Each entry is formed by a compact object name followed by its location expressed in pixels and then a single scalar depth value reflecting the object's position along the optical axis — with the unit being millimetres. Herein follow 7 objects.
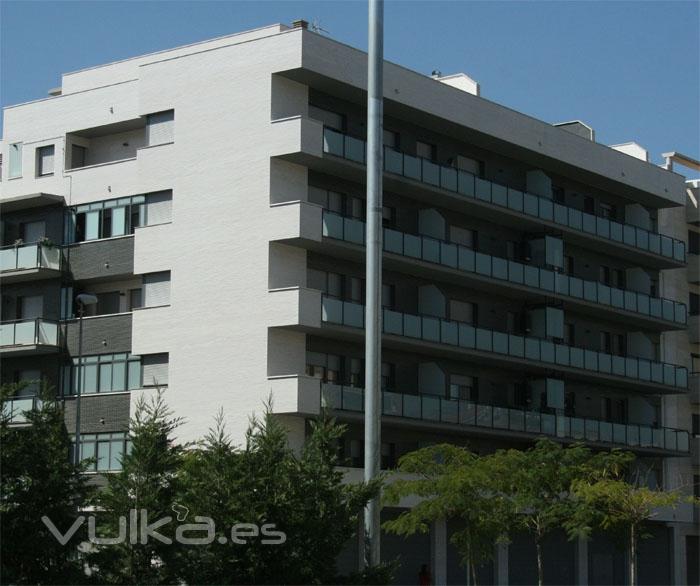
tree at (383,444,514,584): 44344
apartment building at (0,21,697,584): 49062
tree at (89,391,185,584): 26141
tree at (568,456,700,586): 45750
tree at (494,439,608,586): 45781
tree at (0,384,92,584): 26344
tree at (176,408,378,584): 26656
